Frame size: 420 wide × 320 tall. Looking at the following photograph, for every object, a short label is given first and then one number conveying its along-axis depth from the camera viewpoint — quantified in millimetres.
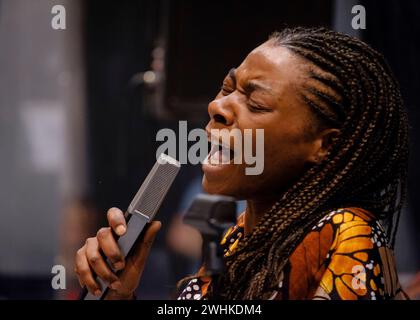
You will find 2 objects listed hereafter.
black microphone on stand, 3348
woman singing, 3297
